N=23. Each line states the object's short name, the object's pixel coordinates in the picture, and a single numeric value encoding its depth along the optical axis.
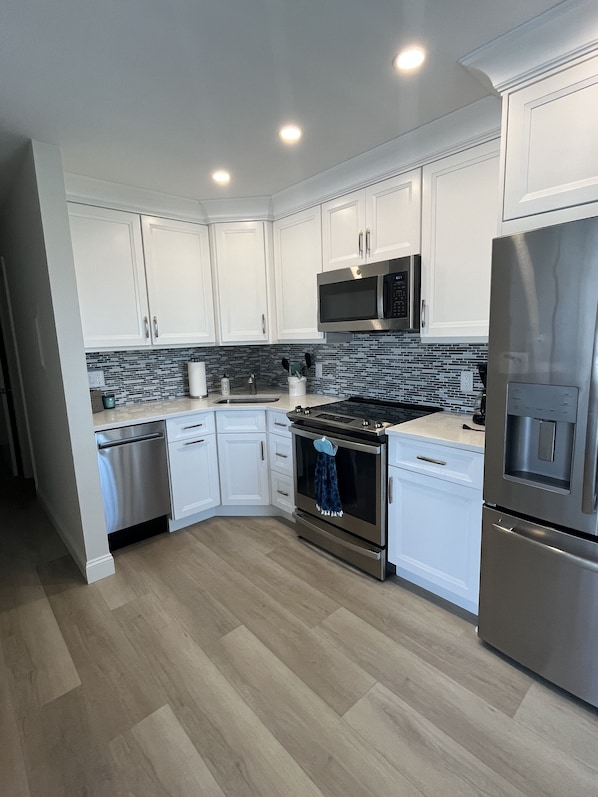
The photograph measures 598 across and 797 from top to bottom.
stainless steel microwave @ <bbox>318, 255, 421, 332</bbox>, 2.20
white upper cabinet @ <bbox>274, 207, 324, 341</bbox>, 2.79
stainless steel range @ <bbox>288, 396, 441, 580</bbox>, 2.19
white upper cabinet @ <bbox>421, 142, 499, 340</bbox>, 1.90
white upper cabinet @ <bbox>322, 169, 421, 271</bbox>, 2.19
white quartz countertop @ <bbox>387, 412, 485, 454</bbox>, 1.83
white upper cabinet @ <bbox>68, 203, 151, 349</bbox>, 2.56
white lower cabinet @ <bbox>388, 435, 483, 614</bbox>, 1.85
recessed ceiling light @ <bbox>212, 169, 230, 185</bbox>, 2.46
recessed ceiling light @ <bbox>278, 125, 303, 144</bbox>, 1.97
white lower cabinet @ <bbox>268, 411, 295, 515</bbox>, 2.86
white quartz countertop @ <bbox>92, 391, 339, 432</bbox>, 2.57
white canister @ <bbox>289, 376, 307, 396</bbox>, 3.28
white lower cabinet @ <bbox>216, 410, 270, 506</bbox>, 2.97
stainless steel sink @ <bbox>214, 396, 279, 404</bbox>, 3.16
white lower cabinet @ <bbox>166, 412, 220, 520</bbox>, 2.80
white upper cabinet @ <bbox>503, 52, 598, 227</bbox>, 1.32
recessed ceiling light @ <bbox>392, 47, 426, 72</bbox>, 1.44
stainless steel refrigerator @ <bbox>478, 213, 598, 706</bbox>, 1.32
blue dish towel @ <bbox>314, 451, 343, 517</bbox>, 2.38
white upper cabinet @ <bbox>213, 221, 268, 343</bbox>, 3.10
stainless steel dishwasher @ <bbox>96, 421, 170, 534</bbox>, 2.50
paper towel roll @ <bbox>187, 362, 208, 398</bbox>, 3.28
